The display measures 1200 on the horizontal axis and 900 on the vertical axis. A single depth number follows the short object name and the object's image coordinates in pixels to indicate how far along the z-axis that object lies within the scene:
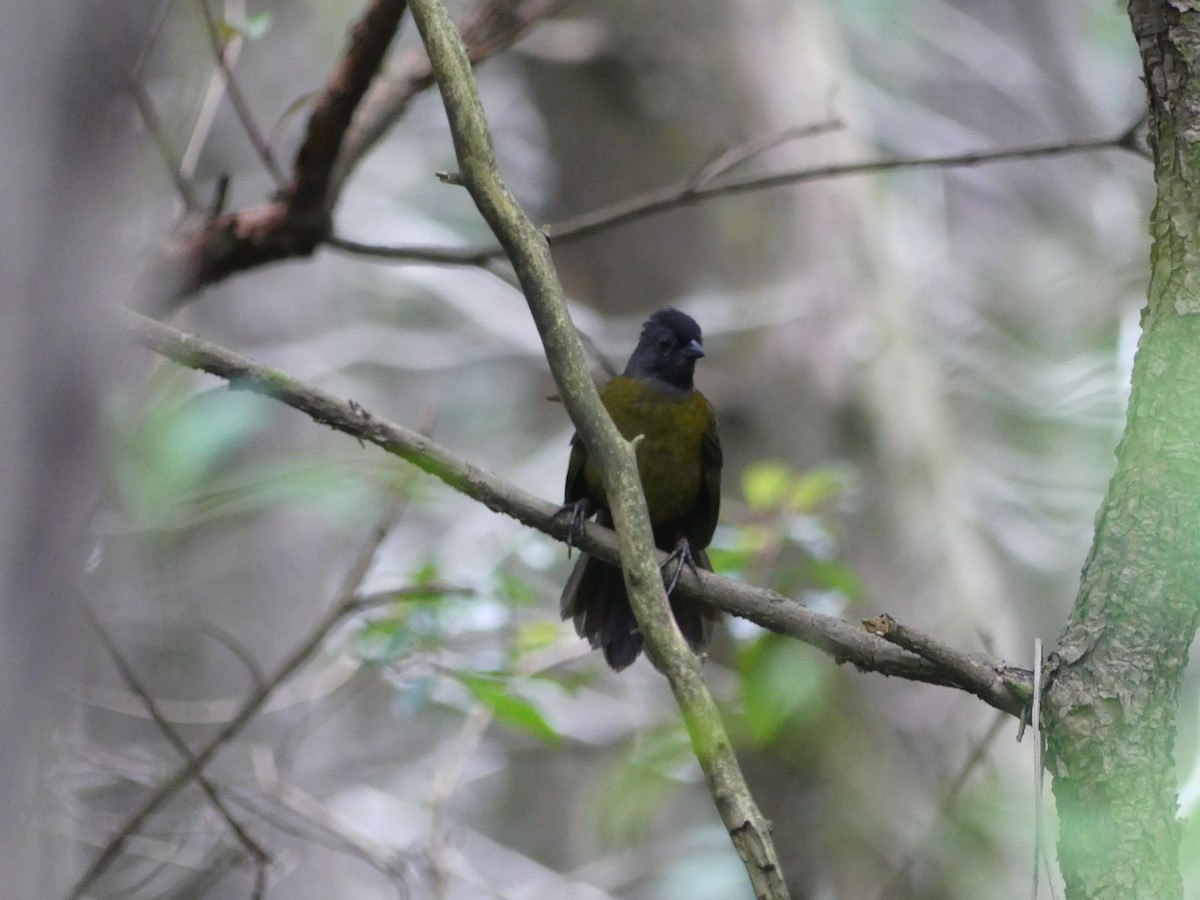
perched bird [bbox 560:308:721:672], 8.38
